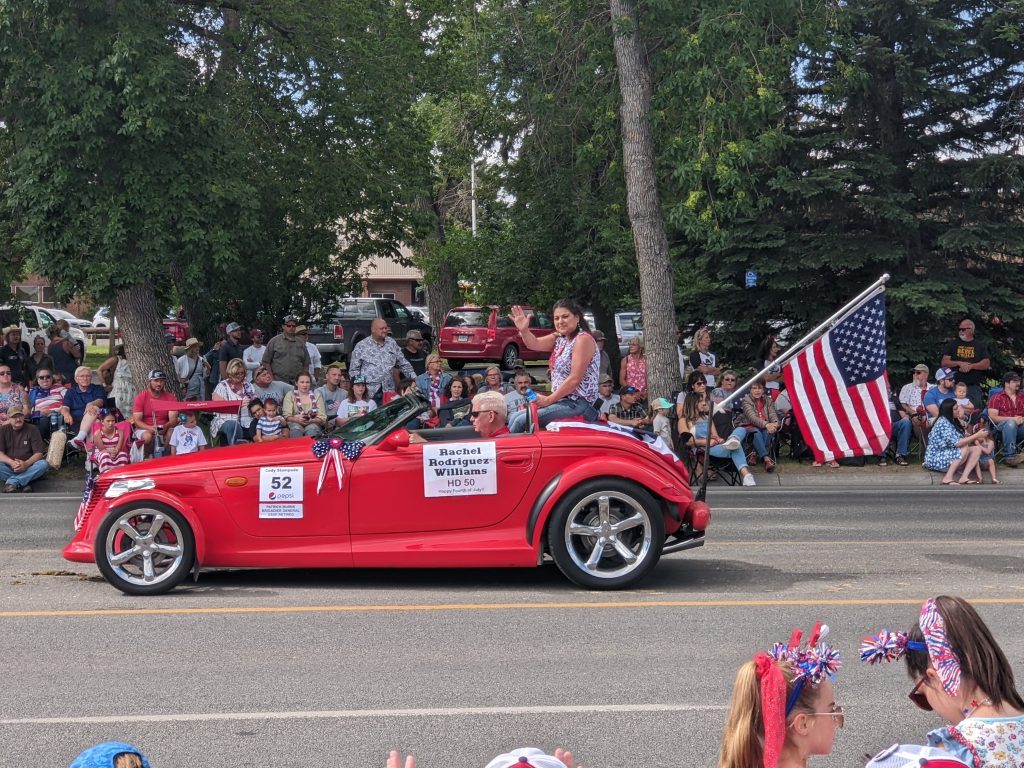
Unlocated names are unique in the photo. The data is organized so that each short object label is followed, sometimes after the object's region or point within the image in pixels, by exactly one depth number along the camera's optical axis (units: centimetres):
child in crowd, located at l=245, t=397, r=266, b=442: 1719
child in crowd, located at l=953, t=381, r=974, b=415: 1808
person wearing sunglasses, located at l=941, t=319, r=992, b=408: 1956
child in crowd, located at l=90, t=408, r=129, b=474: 1527
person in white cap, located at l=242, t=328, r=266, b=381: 2091
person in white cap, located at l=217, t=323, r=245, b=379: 2101
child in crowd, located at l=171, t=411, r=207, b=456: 1620
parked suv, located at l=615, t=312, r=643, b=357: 4016
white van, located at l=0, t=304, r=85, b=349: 2650
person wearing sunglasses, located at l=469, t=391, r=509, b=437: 948
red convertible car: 923
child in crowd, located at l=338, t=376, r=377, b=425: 1781
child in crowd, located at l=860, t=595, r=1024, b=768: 341
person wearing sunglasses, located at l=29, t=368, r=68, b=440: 1761
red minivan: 3772
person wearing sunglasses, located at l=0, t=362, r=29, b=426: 1741
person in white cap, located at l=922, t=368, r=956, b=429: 1852
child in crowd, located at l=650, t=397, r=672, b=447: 1809
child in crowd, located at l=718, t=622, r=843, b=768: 323
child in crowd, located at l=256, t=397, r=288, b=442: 1694
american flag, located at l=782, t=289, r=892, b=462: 1119
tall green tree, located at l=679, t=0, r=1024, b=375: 2120
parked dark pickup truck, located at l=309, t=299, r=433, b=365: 3672
